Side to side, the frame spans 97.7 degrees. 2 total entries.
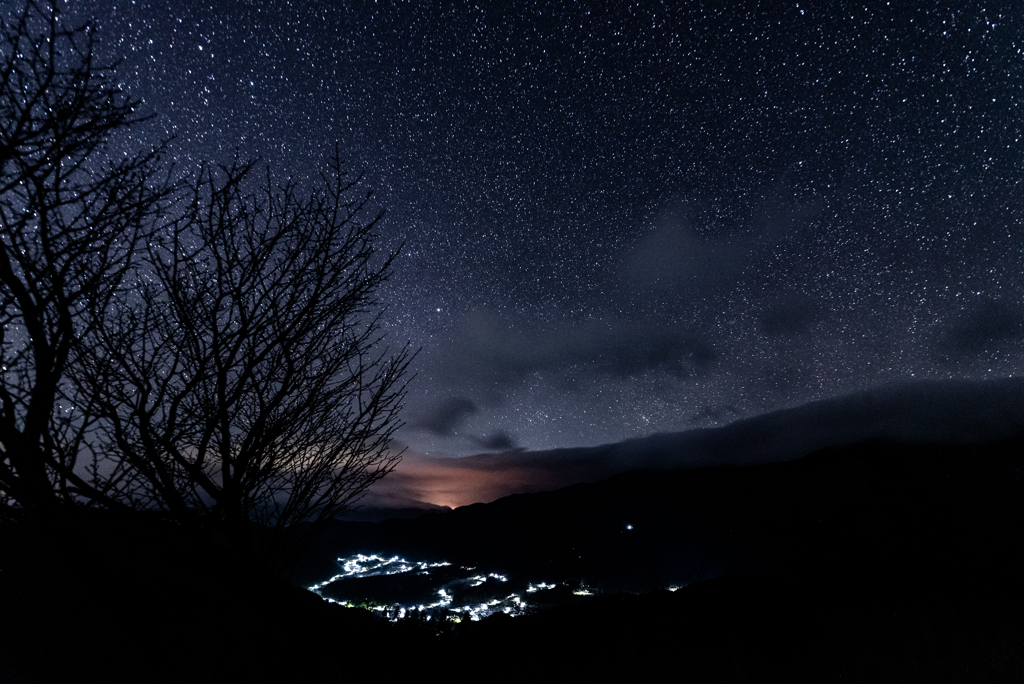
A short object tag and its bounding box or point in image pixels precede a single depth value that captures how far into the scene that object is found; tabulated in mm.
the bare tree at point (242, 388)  3887
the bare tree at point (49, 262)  3258
